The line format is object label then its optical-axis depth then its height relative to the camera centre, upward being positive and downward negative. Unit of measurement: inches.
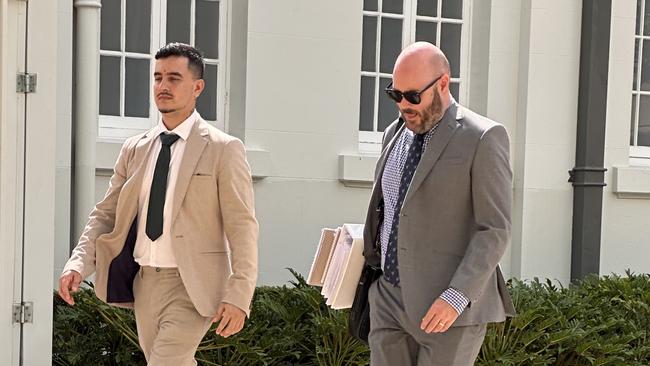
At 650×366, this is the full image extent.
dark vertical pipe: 384.5 -12.2
